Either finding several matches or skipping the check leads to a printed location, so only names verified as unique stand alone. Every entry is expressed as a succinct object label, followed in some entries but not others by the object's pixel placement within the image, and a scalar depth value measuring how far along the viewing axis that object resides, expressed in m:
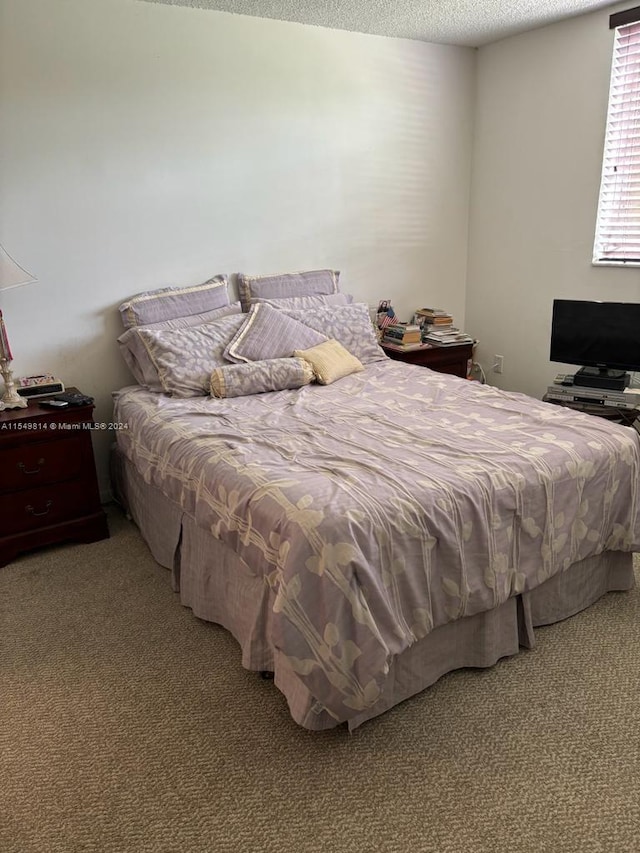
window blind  3.38
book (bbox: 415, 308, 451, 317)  4.20
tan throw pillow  3.21
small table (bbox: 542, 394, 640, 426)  3.25
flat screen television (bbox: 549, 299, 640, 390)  3.32
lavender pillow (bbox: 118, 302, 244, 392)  3.13
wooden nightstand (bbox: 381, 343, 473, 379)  3.97
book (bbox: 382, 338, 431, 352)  3.93
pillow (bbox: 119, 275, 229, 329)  3.23
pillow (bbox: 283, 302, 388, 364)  3.49
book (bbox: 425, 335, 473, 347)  4.05
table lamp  2.83
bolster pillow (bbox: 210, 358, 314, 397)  3.01
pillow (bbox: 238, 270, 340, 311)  3.57
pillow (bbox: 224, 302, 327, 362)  3.18
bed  1.67
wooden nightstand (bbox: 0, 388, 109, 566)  2.75
